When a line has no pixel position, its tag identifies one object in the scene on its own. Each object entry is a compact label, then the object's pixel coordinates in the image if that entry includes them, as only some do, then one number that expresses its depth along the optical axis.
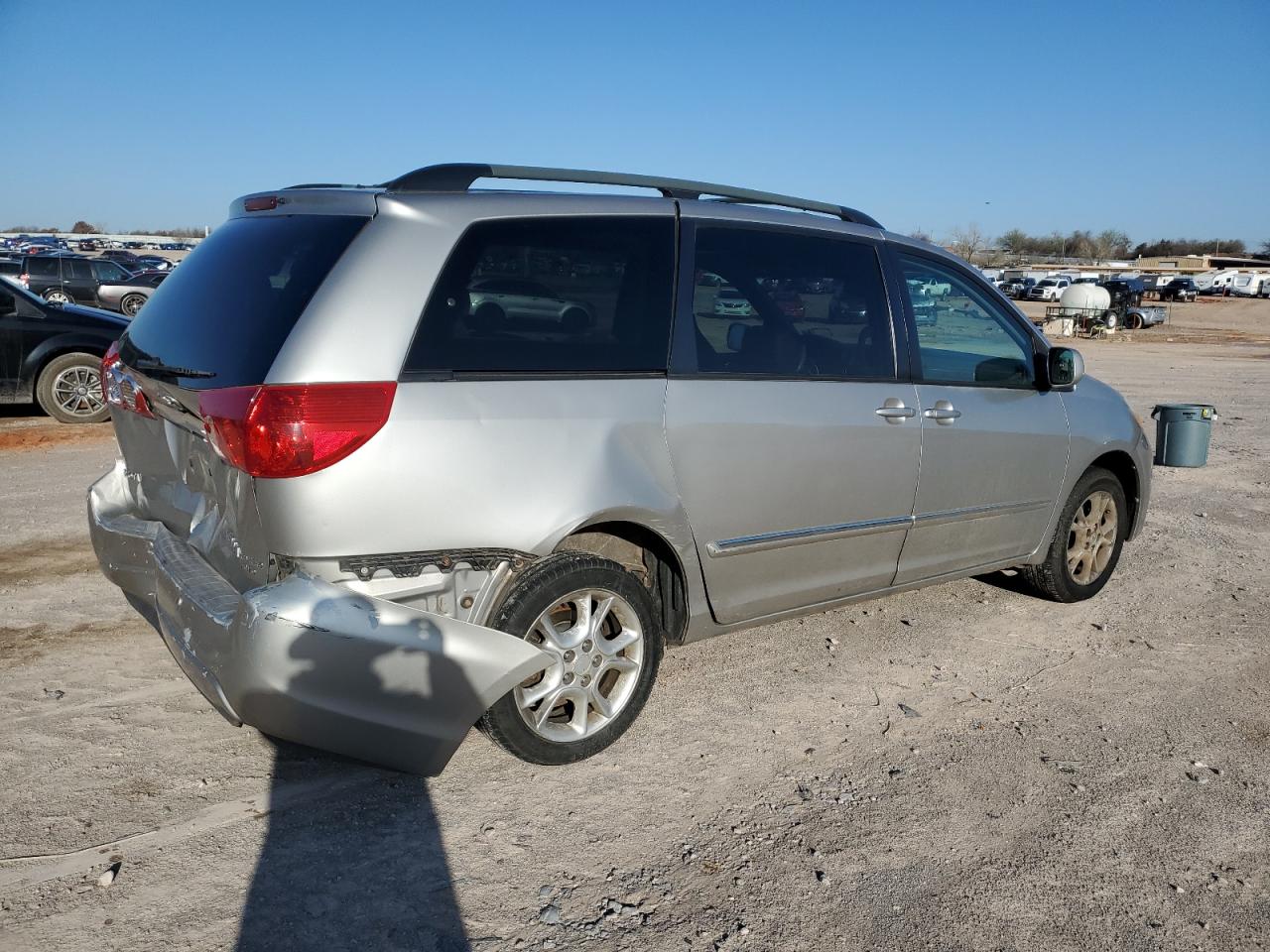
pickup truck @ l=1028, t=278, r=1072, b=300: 55.72
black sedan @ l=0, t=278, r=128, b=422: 9.88
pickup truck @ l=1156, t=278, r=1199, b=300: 58.90
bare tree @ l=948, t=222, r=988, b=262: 97.30
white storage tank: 33.84
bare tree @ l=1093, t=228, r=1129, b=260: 124.00
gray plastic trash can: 9.22
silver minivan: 2.90
